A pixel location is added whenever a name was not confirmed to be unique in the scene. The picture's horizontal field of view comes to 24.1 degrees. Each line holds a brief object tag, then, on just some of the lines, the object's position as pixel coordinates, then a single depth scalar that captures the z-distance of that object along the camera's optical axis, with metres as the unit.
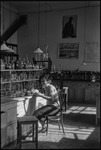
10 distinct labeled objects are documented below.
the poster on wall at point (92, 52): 10.94
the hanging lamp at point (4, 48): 8.02
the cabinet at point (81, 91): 10.23
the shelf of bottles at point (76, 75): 10.44
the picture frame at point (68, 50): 11.27
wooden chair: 5.53
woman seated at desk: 5.55
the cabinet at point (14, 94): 4.61
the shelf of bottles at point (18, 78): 6.49
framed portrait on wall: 11.22
